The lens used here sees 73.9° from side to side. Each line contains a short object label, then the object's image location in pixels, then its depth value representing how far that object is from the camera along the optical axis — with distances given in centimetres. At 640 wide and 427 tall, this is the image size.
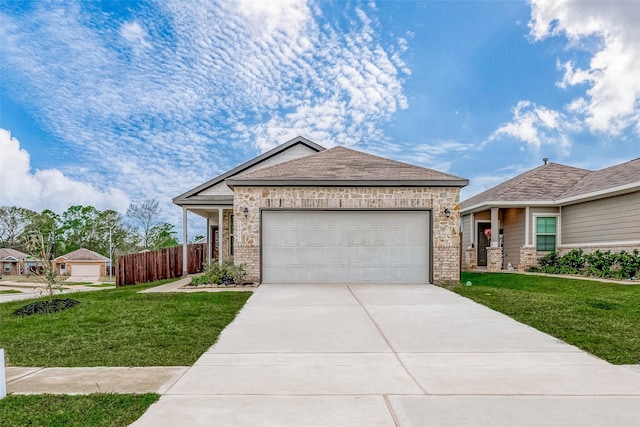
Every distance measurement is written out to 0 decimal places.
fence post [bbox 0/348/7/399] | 392
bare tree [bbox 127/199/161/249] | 3859
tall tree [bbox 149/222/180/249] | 3950
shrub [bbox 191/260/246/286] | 1206
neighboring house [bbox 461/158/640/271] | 1427
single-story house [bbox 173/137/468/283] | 1227
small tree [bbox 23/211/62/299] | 948
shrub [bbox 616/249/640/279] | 1289
